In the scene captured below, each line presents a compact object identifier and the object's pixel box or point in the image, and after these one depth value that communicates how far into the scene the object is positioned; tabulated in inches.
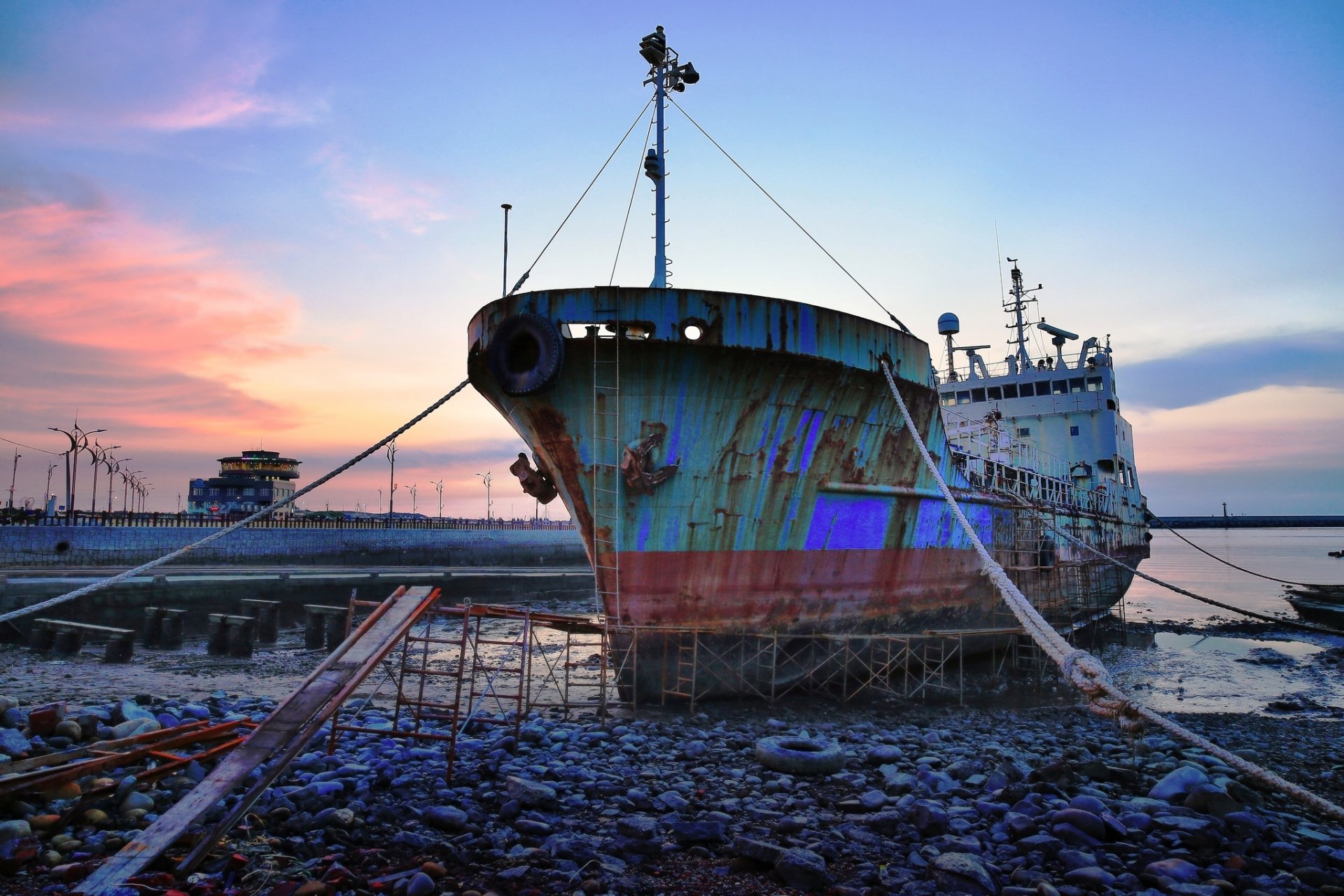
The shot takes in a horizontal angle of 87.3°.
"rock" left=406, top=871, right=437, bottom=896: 180.5
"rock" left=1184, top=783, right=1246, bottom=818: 251.1
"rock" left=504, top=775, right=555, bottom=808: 244.4
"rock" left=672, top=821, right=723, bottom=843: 221.8
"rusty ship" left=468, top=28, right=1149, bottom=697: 387.2
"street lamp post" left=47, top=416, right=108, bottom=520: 1541.6
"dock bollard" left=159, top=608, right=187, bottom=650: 716.7
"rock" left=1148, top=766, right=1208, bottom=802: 265.9
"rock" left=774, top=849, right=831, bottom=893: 192.2
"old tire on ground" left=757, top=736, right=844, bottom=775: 295.1
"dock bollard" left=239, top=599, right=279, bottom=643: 763.4
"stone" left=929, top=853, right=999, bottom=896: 190.9
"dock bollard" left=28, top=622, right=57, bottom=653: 650.8
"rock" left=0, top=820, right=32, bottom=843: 192.7
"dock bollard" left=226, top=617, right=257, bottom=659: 666.2
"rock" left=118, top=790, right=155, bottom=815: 219.1
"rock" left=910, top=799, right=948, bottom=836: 231.8
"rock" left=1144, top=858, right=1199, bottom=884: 198.8
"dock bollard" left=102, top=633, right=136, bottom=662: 610.2
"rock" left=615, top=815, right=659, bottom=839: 219.3
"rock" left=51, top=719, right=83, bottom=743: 274.8
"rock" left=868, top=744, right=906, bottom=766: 316.2
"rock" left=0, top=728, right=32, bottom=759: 245.4
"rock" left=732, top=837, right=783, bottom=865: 202.4
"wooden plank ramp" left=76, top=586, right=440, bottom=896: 180.5
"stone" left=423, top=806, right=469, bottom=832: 225.6
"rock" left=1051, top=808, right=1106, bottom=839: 229.1
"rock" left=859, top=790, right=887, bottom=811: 255.0
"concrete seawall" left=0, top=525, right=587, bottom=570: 1060.5
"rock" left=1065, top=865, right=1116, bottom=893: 195.0
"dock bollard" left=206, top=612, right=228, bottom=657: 673.6
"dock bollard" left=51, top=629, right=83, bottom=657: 632.4
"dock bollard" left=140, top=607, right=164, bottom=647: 719.7
